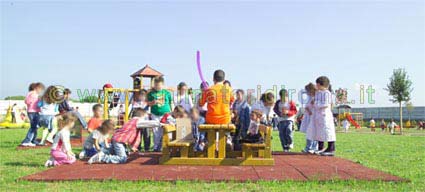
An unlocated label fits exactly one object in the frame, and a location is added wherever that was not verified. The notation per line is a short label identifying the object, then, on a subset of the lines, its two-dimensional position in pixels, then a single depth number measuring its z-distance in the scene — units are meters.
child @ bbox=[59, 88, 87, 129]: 10.78
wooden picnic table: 6.80
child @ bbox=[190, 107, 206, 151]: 8.54
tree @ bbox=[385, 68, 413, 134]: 32.03
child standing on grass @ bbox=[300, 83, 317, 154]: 9.27
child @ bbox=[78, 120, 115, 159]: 7.53
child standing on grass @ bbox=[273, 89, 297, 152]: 9.82
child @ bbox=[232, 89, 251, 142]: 7.48
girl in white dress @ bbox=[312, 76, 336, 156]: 8.77
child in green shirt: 9.09
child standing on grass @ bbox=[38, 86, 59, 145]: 10.69
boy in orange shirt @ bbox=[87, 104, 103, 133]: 8.77
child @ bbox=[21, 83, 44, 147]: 10.73
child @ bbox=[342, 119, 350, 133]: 30.63
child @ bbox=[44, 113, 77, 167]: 6.80
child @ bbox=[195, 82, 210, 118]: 8.23
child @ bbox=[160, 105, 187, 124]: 8.64
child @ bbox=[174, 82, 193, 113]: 9.02
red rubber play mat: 5.44
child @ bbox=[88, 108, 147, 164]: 6.97
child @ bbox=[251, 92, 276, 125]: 9.84
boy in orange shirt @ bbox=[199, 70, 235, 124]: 7.02
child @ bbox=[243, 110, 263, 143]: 7.52
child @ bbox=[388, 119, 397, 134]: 31.02
